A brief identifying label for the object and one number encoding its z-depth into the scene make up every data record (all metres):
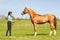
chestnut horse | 18.06
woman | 16.34
